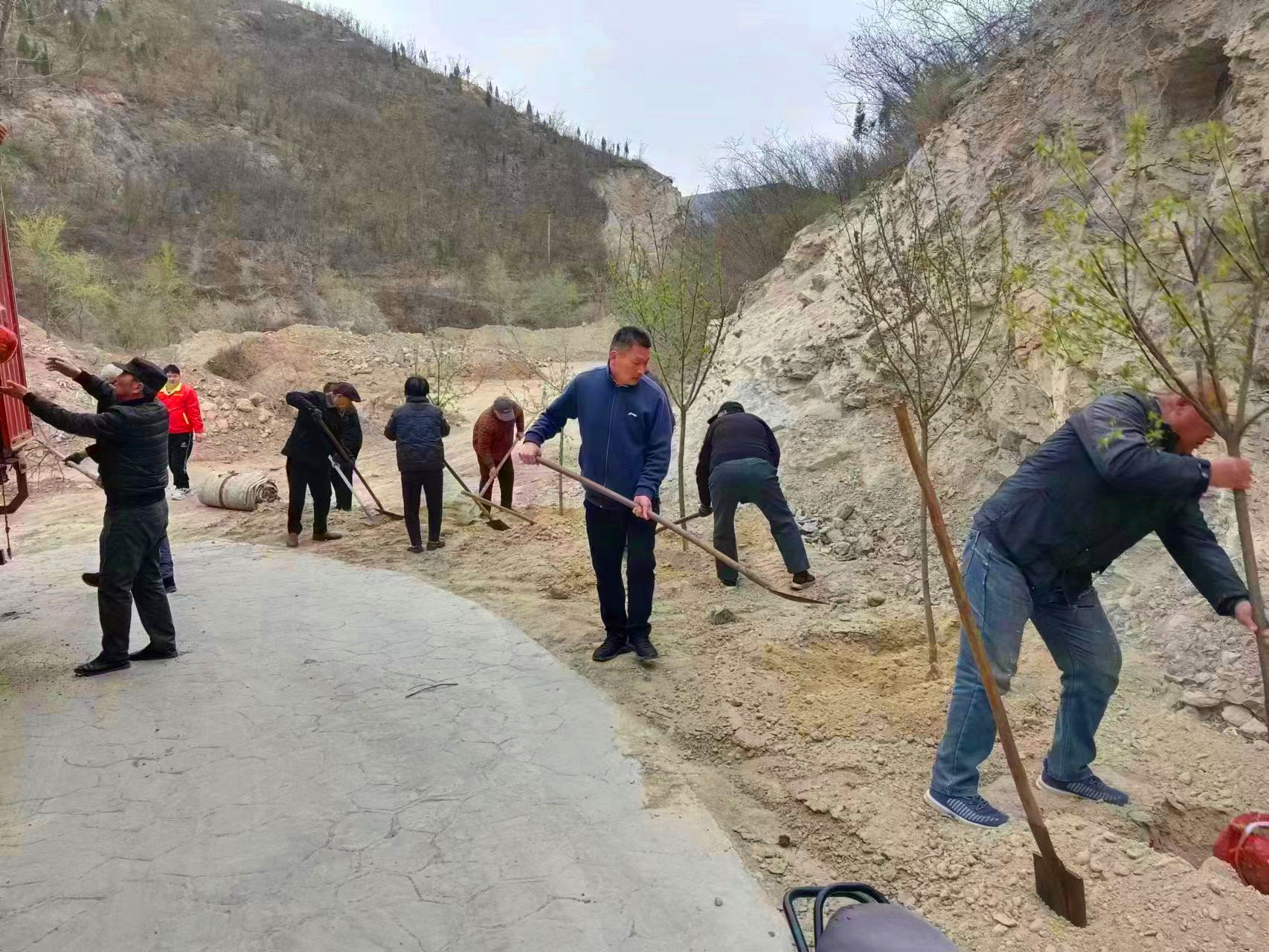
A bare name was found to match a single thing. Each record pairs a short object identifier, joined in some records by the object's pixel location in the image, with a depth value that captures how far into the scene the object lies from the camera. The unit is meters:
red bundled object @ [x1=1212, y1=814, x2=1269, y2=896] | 2.49
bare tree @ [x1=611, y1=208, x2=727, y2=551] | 6.98
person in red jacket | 8.94
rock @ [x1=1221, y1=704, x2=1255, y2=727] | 3.64
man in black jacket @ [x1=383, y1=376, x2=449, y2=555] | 6.82
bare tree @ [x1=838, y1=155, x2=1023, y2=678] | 4.30
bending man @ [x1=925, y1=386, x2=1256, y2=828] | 2.51
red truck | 4.06
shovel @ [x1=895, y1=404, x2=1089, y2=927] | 2.29
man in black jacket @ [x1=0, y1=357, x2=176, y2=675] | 4.01
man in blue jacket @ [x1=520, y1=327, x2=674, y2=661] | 4.14
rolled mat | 8.87
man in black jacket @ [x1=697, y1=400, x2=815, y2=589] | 5.59
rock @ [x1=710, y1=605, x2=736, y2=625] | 5.02
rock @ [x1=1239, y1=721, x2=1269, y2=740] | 3.56
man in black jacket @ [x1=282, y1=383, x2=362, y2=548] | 6.96
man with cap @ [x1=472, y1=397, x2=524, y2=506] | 8.27
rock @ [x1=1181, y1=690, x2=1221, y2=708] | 3.78
